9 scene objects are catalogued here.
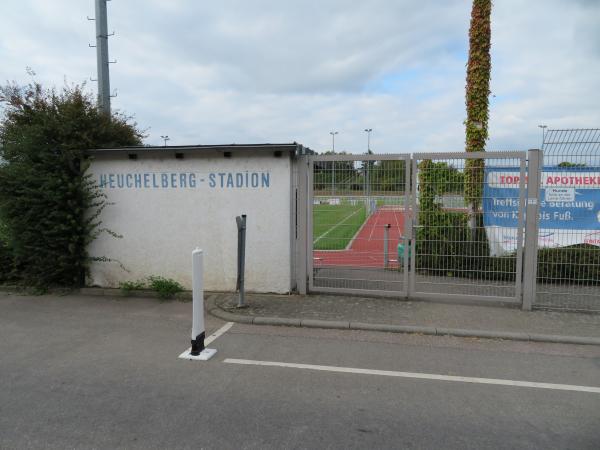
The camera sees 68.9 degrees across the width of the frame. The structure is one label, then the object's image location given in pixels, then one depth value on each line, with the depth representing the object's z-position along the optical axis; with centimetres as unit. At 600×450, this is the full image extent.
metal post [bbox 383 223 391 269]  798
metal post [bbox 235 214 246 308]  671
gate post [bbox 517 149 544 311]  665
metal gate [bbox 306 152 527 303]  694
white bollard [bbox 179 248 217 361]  496
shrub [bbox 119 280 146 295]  798
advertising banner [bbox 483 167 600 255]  678
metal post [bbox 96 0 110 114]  1101
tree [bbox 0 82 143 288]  786
